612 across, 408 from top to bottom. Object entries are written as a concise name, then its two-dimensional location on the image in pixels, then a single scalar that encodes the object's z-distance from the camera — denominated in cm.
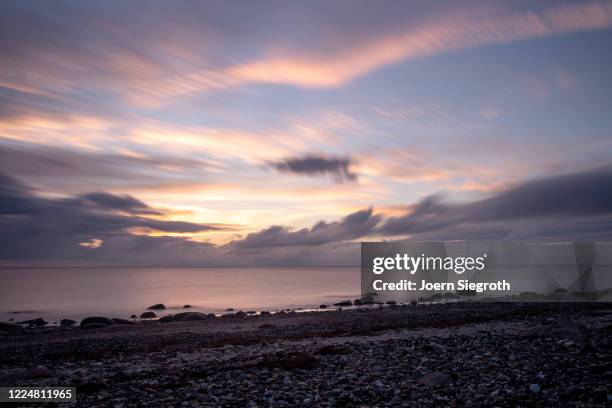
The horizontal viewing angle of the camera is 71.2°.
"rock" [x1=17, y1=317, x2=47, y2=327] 4717
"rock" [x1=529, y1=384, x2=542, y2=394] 1117
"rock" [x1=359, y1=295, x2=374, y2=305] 6081
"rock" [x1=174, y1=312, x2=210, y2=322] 4631
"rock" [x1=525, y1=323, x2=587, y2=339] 1786
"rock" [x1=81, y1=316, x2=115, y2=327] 4442
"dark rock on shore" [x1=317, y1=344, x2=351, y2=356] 1880
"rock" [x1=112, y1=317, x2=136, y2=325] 4545
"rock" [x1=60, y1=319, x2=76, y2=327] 4725
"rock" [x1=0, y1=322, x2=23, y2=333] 4006
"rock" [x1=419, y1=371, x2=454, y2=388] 1246
